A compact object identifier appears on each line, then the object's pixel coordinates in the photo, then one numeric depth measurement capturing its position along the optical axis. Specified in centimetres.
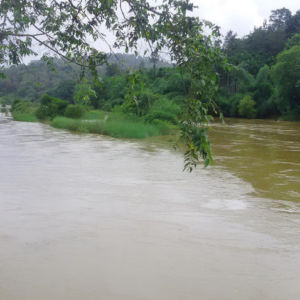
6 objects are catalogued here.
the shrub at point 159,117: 2720
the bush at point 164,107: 2892
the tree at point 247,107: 4912
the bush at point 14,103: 4922
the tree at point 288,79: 4250
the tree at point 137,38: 393
